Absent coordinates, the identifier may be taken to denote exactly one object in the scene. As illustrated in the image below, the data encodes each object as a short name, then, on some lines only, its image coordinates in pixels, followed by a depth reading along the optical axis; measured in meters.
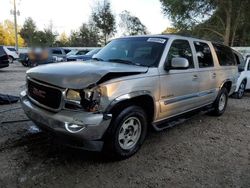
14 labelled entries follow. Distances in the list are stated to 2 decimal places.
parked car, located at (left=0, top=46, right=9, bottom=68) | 11.19
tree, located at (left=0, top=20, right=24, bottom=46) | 41.92
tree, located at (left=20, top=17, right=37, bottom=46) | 30.75
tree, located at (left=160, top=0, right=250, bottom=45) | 16.44
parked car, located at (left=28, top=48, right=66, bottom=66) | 8.95
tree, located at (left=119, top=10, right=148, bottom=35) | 27.52
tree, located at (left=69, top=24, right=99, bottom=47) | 28.26
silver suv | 2.40
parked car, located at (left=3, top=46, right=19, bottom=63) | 19.73
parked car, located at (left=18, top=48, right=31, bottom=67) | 15.25
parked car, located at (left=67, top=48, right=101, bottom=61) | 11.77
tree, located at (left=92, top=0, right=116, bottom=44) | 25.66
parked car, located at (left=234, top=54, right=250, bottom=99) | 6.96
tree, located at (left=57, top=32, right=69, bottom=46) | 32.50
